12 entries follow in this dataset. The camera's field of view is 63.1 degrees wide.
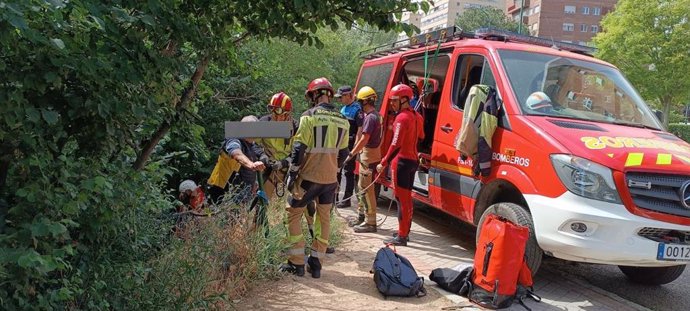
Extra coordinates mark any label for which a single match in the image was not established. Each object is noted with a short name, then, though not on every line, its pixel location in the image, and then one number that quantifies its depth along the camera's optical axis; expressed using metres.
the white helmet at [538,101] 5.32
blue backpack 4.57
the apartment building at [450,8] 96.56
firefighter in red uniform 6.21
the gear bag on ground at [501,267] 4.43
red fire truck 4.45
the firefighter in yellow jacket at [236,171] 5.14
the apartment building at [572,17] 71.25
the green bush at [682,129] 30.67
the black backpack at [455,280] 4.71
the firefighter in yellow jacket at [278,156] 5.35
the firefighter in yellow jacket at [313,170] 4.89
